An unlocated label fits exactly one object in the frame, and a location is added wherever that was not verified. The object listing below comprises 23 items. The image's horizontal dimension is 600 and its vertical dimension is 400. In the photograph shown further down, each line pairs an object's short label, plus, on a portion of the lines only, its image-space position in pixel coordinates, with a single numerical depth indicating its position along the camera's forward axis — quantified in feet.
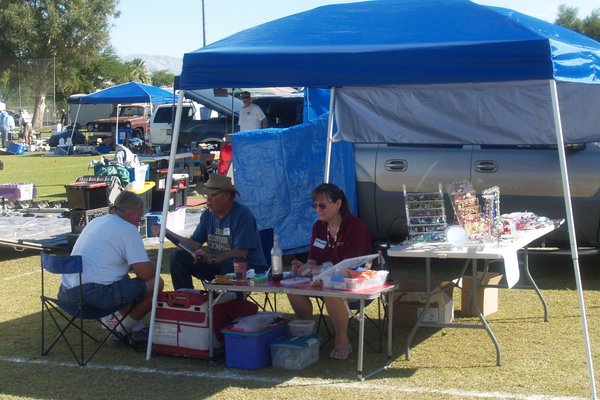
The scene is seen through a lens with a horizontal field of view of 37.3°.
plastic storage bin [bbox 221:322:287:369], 18.56
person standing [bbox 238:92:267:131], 51.24
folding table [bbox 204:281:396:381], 17.66
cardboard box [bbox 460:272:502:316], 22.49
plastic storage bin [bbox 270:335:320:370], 18.47
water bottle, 19.15
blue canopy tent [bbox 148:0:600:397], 16.35
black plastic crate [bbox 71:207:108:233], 33.71
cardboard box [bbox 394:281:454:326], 21.48
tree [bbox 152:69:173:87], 358.02
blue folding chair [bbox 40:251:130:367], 18.94
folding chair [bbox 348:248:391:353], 19.76
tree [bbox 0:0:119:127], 163.53
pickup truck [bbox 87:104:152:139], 112.16
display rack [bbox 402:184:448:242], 19.95
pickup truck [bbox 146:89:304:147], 64.28
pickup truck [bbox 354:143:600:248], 26.25
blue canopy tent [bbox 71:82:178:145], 71.20
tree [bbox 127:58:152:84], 250.84
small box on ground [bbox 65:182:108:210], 36.09
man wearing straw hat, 21.38
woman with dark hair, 19.92
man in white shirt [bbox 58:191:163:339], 19.54
